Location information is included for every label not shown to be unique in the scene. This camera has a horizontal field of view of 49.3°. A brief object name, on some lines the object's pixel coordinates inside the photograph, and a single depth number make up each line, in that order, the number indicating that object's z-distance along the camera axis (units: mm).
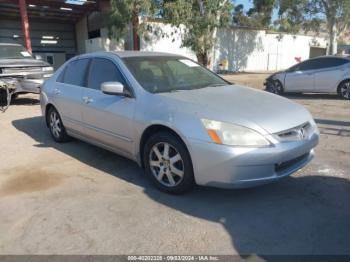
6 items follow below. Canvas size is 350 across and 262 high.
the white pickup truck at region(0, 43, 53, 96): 10539
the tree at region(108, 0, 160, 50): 17322
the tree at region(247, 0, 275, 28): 23522
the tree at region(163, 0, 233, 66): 16562
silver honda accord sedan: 3699
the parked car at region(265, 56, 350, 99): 11664
